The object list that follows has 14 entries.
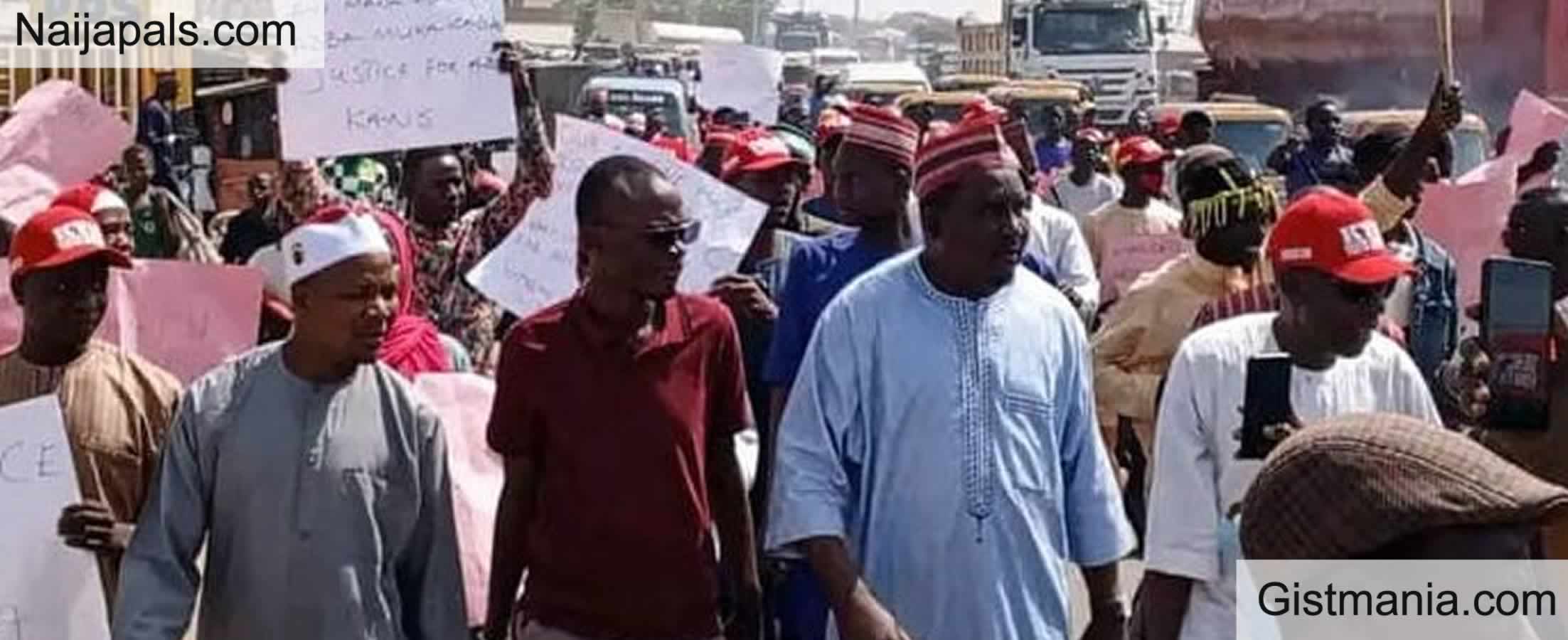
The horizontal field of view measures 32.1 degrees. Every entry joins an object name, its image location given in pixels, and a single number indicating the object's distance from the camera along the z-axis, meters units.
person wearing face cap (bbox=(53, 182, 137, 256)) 5.77
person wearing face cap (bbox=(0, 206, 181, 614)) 4.82
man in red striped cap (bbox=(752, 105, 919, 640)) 5.55
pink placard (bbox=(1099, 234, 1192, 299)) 10.18
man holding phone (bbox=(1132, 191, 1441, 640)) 4.55
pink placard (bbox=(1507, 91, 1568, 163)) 8.93
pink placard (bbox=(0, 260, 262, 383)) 5.70
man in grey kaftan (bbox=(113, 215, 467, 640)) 4.49
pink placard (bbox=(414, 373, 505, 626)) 5.39
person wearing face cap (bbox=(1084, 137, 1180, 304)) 10.34
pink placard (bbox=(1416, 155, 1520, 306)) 8.31
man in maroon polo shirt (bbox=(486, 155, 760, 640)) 4.87
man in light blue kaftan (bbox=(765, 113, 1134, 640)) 4.62
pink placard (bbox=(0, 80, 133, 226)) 7.12
